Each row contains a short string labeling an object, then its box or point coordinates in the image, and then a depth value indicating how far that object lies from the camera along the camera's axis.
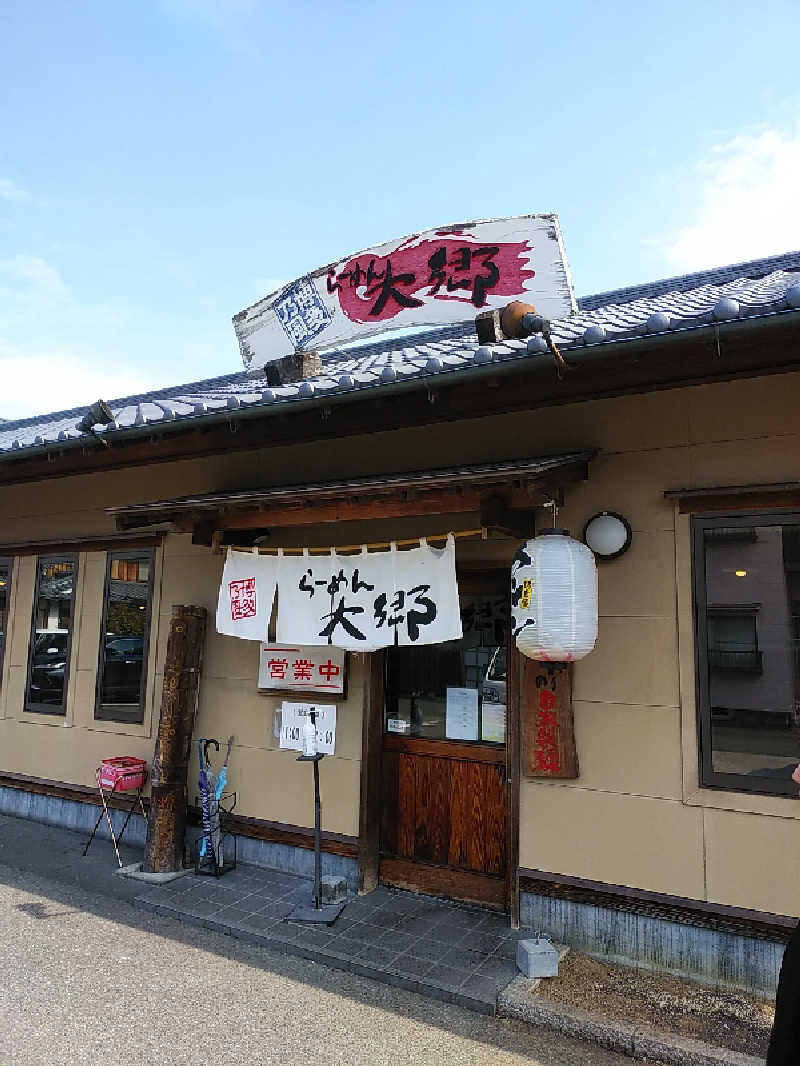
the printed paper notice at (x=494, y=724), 5.61
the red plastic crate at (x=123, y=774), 6.73
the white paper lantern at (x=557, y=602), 4.45
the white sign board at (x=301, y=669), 6.16
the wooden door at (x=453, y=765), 5.57
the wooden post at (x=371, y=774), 5.83
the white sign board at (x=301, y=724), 6.10
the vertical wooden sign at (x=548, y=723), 4.95
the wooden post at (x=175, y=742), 6.22
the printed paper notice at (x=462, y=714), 5.75
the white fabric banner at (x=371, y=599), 5.16
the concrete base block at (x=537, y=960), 4.39
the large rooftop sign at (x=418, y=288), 6.27
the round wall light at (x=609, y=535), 4.96
